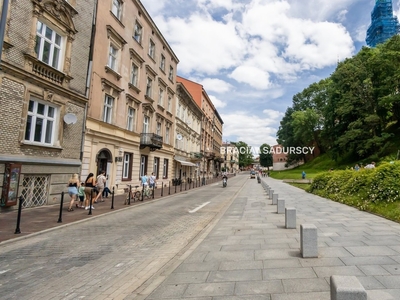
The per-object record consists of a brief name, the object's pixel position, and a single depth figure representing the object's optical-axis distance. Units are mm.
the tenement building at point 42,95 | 10586
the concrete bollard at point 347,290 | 2469
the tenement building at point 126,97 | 16528
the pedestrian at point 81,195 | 12420
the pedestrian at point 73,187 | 11289
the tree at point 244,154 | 129525
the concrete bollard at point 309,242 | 4957
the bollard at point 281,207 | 10477
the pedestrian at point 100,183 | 13766
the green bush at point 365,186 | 9984
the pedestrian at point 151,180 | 20531
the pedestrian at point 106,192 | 16781
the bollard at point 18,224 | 7200
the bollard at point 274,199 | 12933
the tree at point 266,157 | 110000
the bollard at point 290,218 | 7633
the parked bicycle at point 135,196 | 15355
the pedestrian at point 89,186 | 11488
